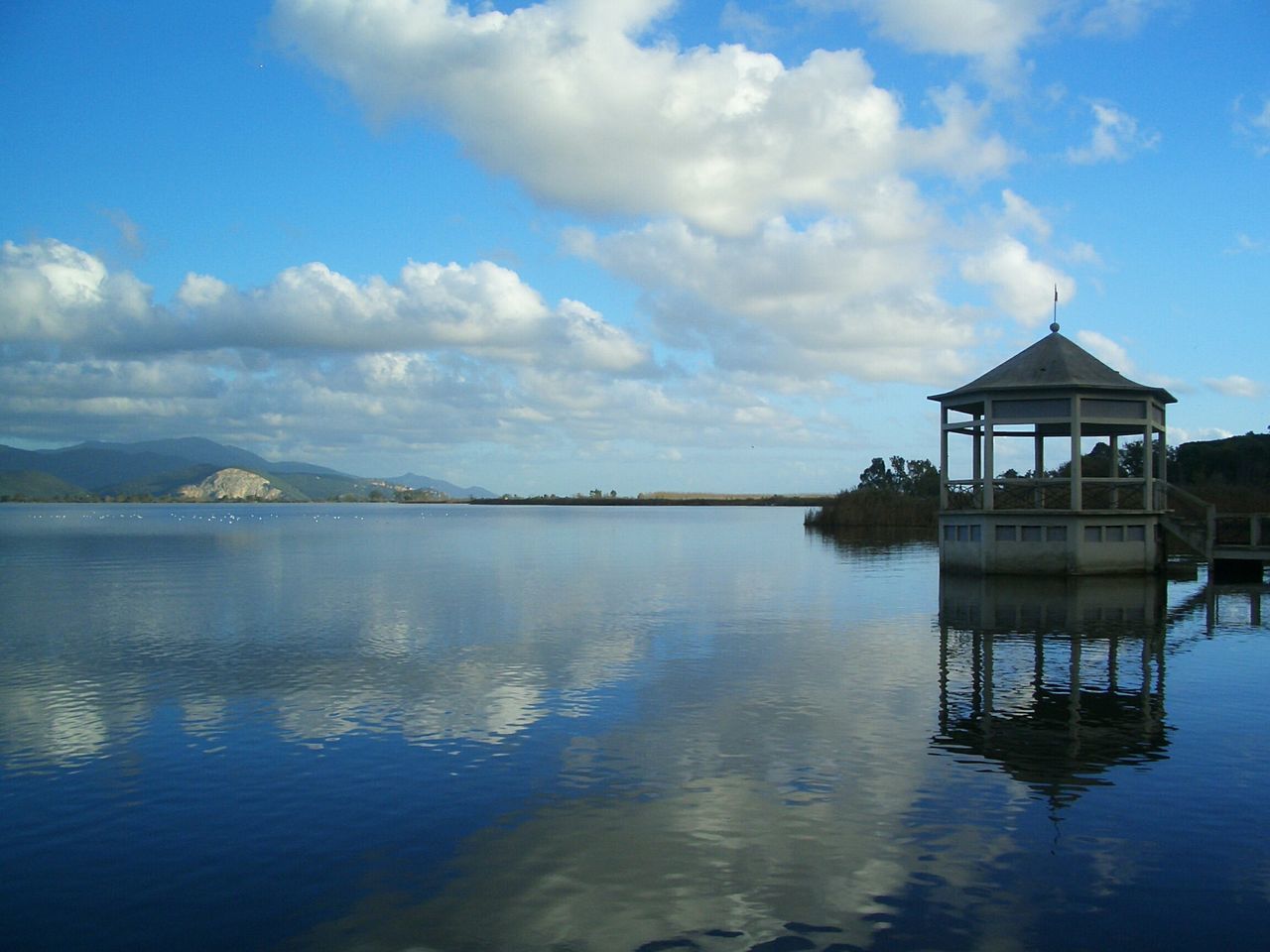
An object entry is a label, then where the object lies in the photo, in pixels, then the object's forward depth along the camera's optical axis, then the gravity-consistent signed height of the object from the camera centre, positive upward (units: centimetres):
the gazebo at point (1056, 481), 2945 +65
